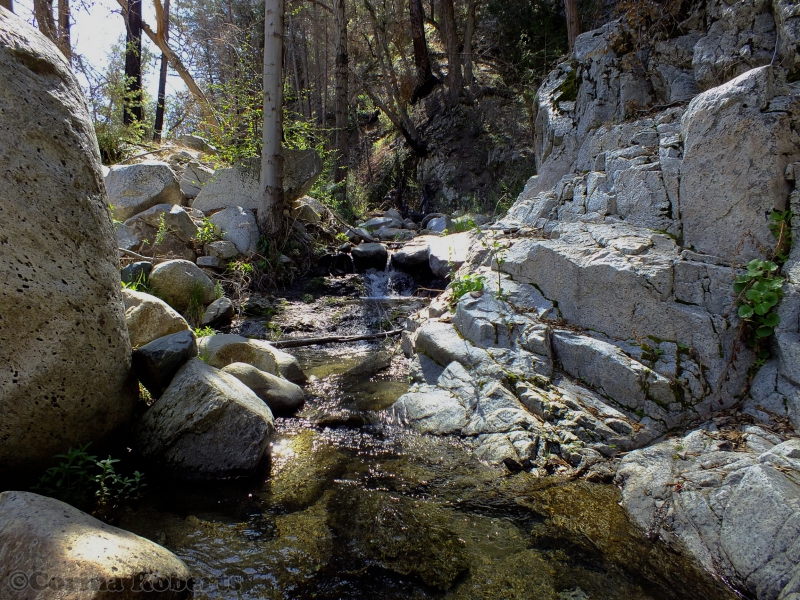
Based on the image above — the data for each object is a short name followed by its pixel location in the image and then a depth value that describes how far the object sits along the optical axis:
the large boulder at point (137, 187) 8.66
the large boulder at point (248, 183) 10.12
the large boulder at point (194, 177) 10.60
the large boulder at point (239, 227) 9.39
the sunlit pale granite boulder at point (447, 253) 8.97
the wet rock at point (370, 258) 10.60
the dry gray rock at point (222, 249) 8.98
